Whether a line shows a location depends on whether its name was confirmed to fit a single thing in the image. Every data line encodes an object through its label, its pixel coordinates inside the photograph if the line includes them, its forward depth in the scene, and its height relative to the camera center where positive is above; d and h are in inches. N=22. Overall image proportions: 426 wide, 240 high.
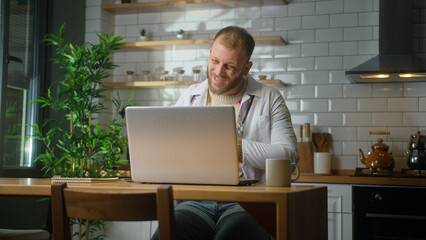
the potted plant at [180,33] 176.9 +34.2
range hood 153.2 +28.0
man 83.8 +6.6
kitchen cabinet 141.3 -18.2
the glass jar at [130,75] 179.2 +20.9
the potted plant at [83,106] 128.0 +7.5
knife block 162.9 -4.8
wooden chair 56.5 -7.4
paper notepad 82.7 -6.5
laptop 70.2 -0.6
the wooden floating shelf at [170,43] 164.6 +30.5
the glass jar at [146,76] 176.7 +20.9
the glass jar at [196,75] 171.0 +20.6
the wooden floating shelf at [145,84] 171.5 +17.4
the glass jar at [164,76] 174.7 +20.2
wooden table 61.8 -7.0
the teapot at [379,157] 151.2 -4.2
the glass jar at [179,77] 176.7 +20.0
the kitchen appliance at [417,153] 148.9 -2.8
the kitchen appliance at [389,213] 135.4 -17.7
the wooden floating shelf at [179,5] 172.4 +43.5
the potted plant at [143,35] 181.3 +34.4
